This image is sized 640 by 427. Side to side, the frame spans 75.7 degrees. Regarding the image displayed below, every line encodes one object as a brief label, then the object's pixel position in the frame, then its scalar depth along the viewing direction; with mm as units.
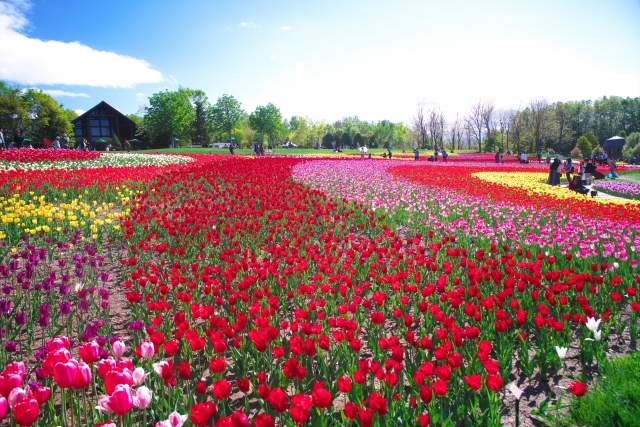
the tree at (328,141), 87812
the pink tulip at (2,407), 1910
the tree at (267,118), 78812
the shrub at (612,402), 2777
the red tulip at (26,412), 1880
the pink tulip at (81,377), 2131
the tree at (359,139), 84188
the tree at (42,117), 62844
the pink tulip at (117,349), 2729
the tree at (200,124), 82125
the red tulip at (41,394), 2129
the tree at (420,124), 86000
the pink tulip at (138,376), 2365
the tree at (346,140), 85125
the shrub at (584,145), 59812
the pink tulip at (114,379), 2100
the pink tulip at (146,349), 2740
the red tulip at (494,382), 2473
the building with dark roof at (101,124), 71562
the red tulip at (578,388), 2556
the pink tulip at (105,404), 1991
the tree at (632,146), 47622
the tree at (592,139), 66925
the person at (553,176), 16795
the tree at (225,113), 84062
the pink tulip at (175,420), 2041
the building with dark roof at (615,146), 53844
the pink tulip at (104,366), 2350
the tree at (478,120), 78938
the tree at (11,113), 59031
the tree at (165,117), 67438
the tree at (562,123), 68231
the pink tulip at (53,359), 2279
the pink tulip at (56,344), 2511
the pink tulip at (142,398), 2172
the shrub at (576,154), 49969
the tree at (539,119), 63938
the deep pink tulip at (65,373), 2078
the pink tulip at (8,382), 2072
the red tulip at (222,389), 2362
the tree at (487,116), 77144
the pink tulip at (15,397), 2043
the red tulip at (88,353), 2430
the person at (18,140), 26406
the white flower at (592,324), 3389
